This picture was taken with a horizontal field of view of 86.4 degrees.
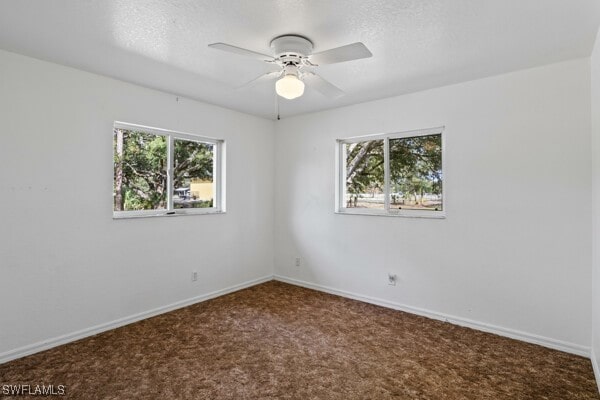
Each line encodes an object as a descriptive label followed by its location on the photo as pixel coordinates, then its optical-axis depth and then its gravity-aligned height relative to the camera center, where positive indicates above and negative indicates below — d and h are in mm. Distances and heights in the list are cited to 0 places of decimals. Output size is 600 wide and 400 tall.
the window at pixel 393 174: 3346 +306
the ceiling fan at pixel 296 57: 1925 +921
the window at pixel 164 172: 3170 +313
